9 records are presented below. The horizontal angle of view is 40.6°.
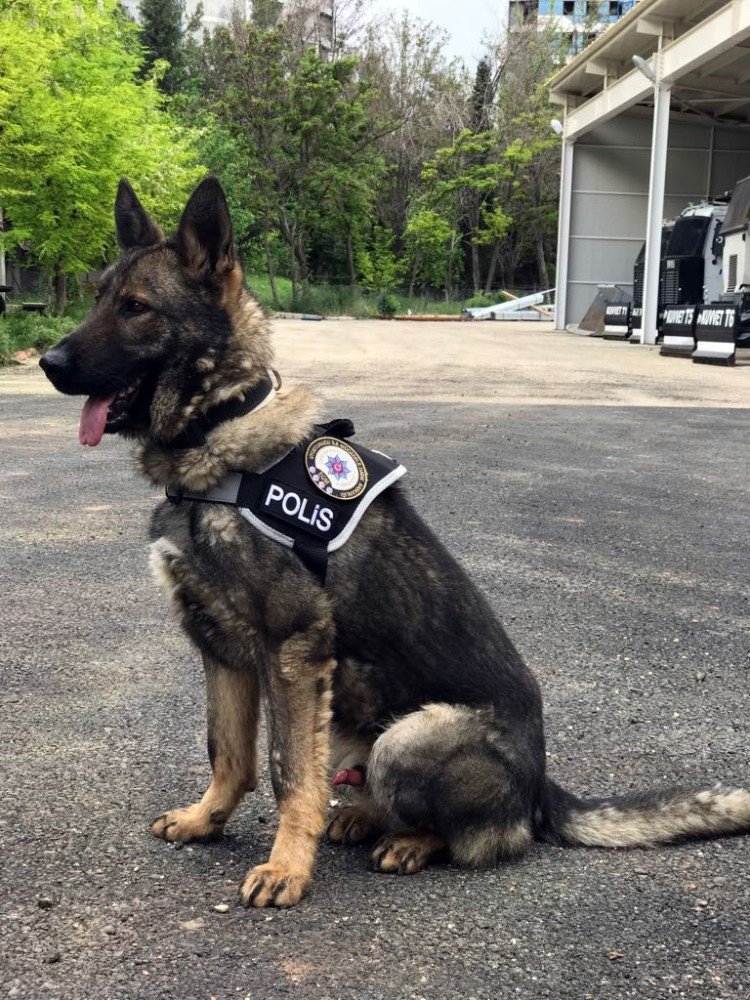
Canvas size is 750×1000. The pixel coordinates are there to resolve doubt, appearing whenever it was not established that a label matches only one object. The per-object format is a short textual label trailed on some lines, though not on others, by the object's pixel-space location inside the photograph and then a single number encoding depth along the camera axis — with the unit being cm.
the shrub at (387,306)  4559
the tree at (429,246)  5228
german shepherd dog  263
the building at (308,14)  5081
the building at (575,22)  5631
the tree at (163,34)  5322
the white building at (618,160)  2917
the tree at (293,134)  4325
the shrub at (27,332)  1738
